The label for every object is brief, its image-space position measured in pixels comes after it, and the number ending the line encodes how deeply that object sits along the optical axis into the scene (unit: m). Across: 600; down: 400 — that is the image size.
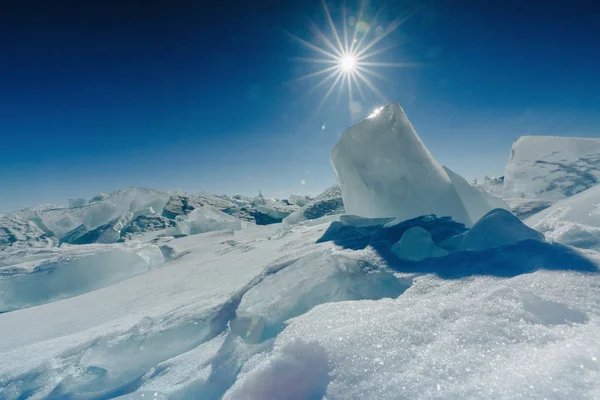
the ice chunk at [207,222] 9.66
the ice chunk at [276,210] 13.53
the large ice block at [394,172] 3.37
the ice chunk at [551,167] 6.02
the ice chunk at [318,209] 8.23
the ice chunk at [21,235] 10.63
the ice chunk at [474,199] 3.62
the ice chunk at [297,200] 19.17
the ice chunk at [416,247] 2.24
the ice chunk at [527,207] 3.63
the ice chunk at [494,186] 7.88
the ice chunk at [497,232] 1.99
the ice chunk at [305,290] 1.65
